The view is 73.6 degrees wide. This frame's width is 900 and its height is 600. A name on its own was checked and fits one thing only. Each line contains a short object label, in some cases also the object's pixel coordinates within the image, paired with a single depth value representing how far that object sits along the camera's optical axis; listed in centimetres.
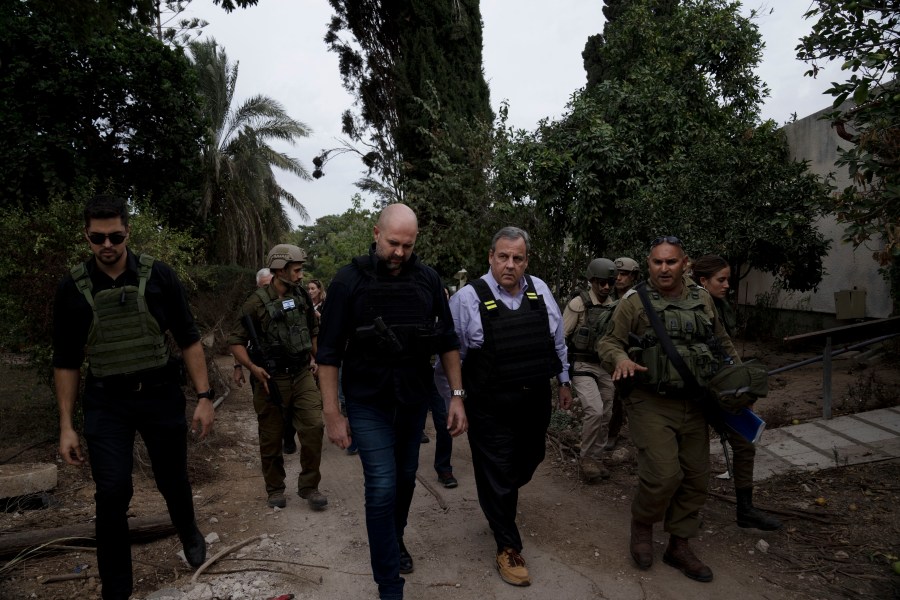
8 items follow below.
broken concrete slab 443
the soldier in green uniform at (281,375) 473
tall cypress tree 1384
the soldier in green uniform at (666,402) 336
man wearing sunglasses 303
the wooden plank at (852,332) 567
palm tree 2102
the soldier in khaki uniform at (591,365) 503
